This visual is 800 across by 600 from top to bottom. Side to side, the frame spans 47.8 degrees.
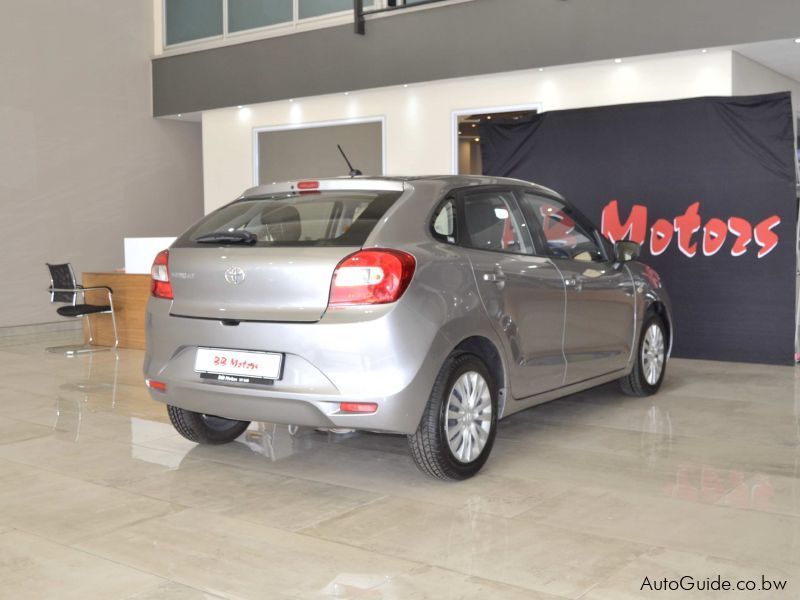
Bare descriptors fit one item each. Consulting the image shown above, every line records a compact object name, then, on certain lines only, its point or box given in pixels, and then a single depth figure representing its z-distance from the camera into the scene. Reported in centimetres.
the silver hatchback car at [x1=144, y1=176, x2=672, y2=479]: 365
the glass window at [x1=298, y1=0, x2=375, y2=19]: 1091
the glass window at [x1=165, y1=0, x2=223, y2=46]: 1237
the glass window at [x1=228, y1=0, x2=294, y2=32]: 1155
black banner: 779
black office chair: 929
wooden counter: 960
